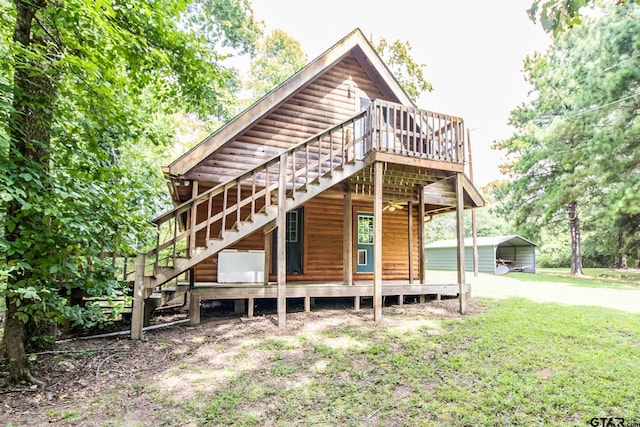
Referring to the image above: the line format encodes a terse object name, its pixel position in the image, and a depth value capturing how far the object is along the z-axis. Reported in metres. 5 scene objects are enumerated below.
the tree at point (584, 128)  12.81
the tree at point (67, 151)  3.46
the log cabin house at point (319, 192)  6.57
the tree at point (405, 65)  23.09
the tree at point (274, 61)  27.72
